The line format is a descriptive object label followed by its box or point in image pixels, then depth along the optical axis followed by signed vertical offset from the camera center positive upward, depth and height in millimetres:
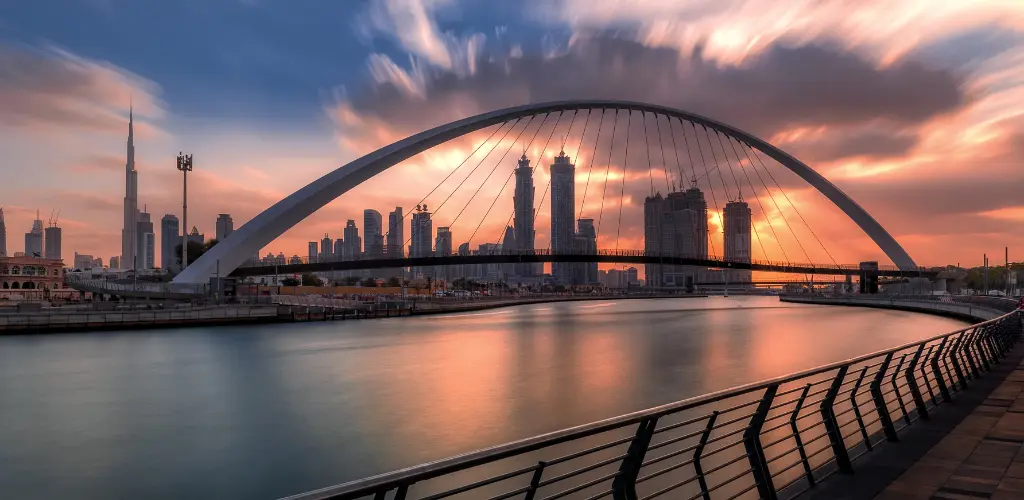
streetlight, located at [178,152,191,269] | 64438 +8350
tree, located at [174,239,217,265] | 108562 +5050
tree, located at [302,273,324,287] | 170125 +1
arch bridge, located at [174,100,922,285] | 56562 +6766
